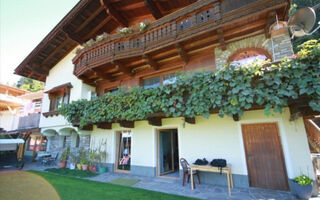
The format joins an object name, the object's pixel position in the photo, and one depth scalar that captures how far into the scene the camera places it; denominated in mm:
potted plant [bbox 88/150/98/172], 8672
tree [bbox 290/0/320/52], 10961
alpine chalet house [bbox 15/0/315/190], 5223
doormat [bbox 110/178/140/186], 6507
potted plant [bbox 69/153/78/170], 9414
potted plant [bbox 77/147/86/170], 9082
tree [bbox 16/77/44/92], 27547
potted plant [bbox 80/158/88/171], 8828
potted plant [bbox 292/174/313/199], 4247
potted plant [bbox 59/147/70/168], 9938
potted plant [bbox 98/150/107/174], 8547
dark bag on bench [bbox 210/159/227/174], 5172
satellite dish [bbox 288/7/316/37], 3926
